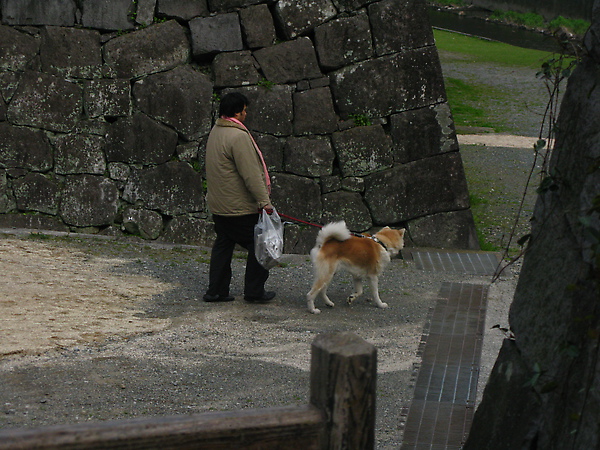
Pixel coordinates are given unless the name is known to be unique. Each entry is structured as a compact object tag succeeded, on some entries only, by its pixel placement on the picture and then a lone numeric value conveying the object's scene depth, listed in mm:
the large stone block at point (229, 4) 19453
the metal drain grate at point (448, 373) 9809
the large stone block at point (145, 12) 19531
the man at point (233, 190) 14156
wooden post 5770
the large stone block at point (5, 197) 20156
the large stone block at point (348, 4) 19547
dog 14187
